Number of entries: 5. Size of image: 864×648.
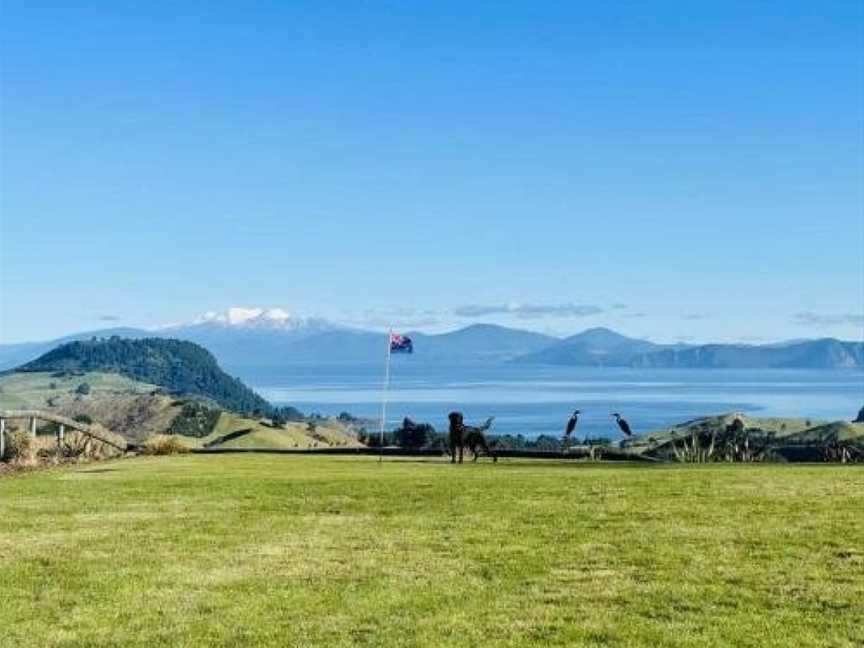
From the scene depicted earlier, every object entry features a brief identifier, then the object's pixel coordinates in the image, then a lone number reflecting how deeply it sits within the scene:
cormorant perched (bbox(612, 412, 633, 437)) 34.98
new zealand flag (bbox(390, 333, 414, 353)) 37.69
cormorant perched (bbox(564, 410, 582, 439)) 34.22
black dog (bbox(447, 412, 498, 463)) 33.12
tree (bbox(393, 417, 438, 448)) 50.22
